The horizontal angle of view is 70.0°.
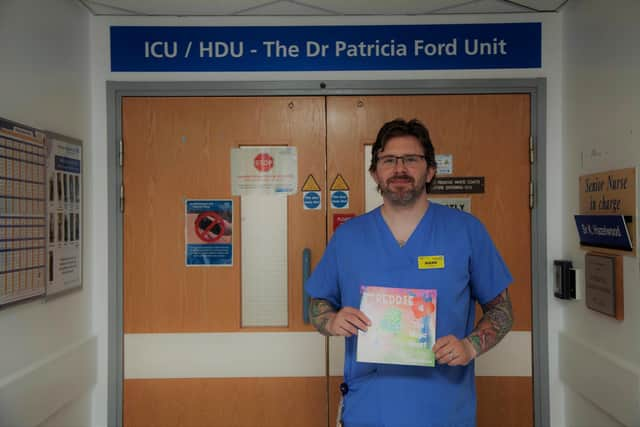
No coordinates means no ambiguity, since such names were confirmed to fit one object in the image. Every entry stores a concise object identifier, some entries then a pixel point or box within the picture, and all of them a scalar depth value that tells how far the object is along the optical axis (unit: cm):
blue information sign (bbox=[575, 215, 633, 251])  179
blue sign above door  240
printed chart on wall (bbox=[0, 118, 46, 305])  171
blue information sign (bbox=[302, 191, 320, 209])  244
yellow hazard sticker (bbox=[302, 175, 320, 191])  244
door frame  238
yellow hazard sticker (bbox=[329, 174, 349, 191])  244
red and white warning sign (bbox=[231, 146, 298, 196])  245
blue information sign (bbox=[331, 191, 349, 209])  244
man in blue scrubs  158
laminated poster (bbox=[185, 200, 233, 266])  244
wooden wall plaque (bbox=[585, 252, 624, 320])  188
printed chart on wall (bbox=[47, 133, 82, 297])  203
